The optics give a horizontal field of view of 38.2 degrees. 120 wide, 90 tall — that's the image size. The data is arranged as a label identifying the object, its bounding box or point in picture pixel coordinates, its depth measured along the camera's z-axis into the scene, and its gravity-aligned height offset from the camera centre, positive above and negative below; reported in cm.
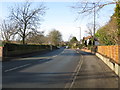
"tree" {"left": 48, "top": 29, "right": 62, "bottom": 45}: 9850 +490
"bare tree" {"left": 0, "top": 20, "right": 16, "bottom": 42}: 3728 +294
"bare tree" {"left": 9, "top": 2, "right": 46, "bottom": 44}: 3831 +509
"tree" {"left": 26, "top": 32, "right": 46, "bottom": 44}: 4050 +202
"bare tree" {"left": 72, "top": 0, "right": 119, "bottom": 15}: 986 +225
